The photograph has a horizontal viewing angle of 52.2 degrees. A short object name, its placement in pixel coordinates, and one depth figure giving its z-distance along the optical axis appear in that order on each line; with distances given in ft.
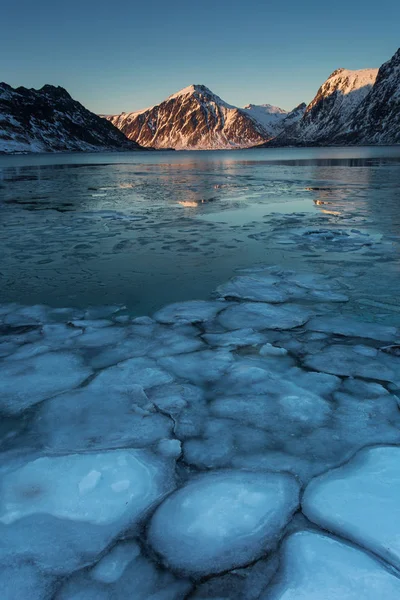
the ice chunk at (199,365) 10.96
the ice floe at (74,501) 6.04
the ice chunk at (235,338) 12.78
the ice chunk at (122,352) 11.83
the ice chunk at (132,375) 10.56
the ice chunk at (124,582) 5.35
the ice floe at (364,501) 6.05
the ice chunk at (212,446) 7.85
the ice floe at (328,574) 5.24
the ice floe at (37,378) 10.06
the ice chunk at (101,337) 12.97
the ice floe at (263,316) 14.12
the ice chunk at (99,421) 8.51
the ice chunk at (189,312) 14.58
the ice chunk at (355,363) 10.80
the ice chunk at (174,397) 9.53
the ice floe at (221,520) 5.86
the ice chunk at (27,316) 14.67
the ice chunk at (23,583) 5.36
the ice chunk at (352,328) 12.94
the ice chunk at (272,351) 12.09
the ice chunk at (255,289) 16.58
